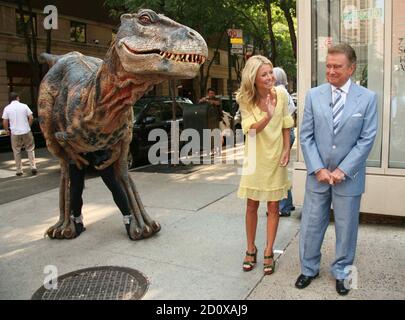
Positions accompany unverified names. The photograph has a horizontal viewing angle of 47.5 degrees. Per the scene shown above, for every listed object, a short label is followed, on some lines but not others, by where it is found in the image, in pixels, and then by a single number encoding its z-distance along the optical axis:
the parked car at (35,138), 14.25
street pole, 16.49
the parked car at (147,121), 10.34
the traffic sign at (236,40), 14.88
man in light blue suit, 3.40
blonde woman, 3.82
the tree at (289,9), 12.72
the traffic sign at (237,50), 14.95
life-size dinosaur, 3.74
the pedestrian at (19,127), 10.55
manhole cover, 3.67
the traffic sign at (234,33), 14.71
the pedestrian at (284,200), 5.56
